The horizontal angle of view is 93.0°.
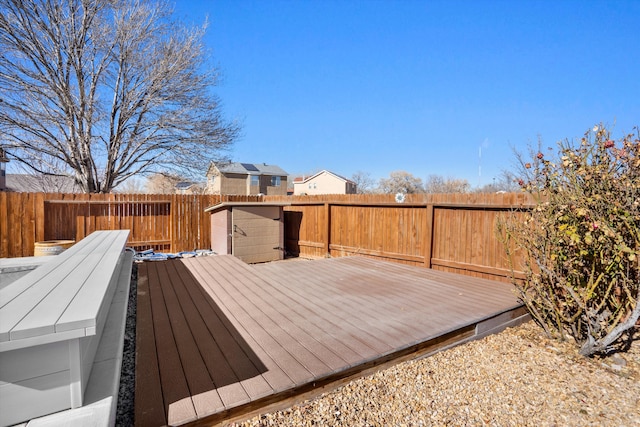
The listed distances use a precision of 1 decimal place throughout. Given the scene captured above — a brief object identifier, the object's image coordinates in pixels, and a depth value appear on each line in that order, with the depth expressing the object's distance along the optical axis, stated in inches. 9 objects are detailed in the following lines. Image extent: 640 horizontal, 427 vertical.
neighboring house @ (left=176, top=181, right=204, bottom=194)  1139.9
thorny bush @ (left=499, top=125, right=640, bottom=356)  107.0
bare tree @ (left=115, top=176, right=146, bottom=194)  1566.2
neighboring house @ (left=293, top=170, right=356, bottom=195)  1413.6
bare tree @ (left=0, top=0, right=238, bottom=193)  347.9
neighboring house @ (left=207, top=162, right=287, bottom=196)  1186.0
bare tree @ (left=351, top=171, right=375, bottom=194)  1688.0
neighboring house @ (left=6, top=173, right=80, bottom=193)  648.4
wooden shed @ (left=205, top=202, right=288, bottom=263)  291.9
